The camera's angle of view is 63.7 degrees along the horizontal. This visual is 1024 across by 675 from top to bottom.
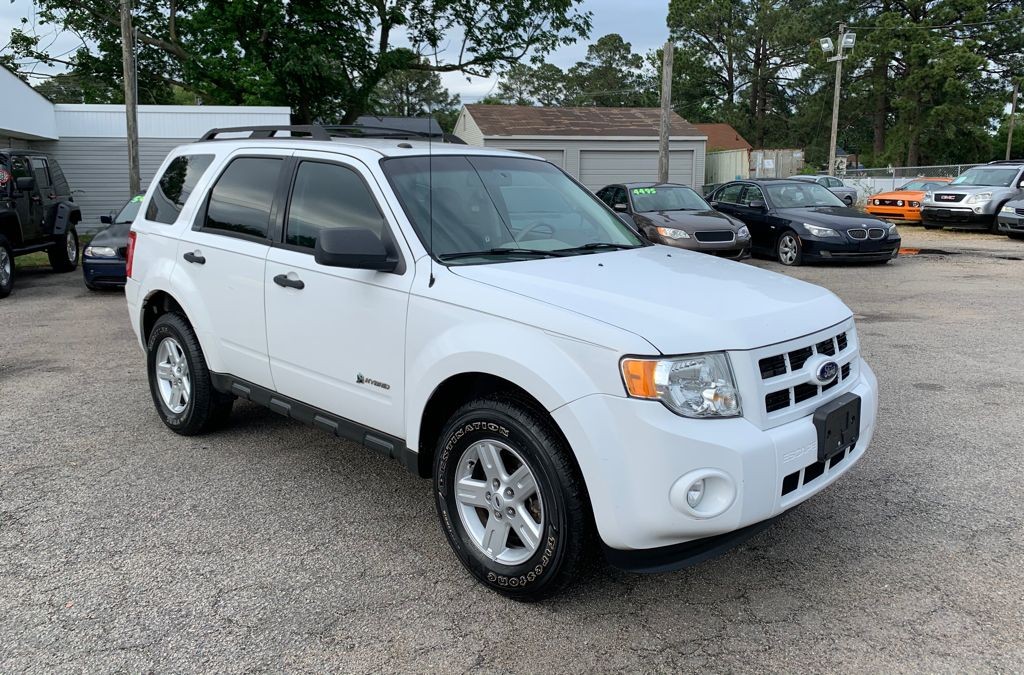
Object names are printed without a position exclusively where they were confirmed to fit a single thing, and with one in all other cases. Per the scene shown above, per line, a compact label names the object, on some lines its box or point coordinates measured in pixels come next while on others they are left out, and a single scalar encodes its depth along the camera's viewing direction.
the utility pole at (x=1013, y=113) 44.41
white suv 2.90
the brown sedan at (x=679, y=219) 13.32
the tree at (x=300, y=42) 24.50
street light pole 32.60
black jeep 11.74
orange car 23.06
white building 22.08
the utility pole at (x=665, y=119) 22.64
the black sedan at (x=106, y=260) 11.55
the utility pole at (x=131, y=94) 17.50
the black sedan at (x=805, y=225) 14.04
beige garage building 30.73
